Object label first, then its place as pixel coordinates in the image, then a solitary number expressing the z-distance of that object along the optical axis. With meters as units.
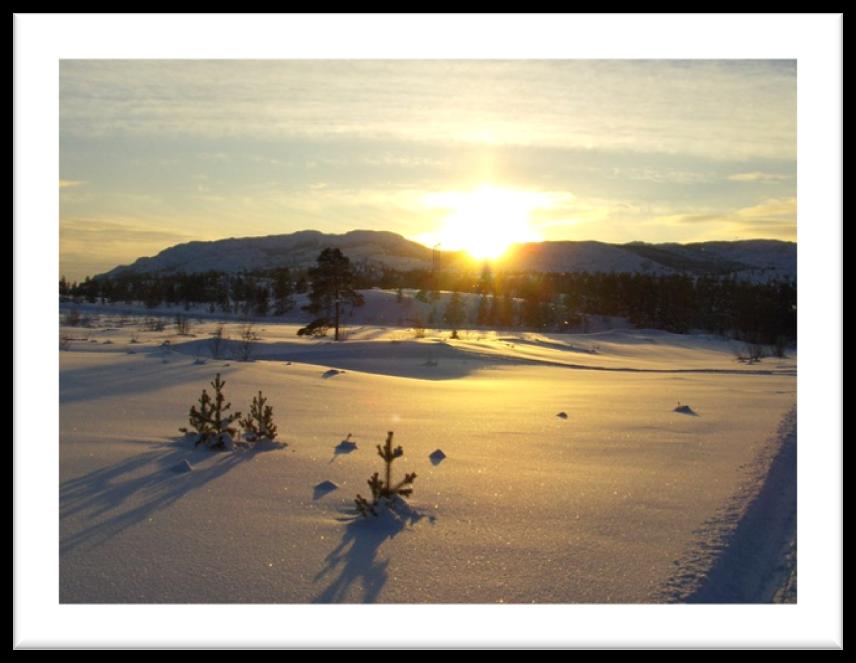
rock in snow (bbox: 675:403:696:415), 7.53
